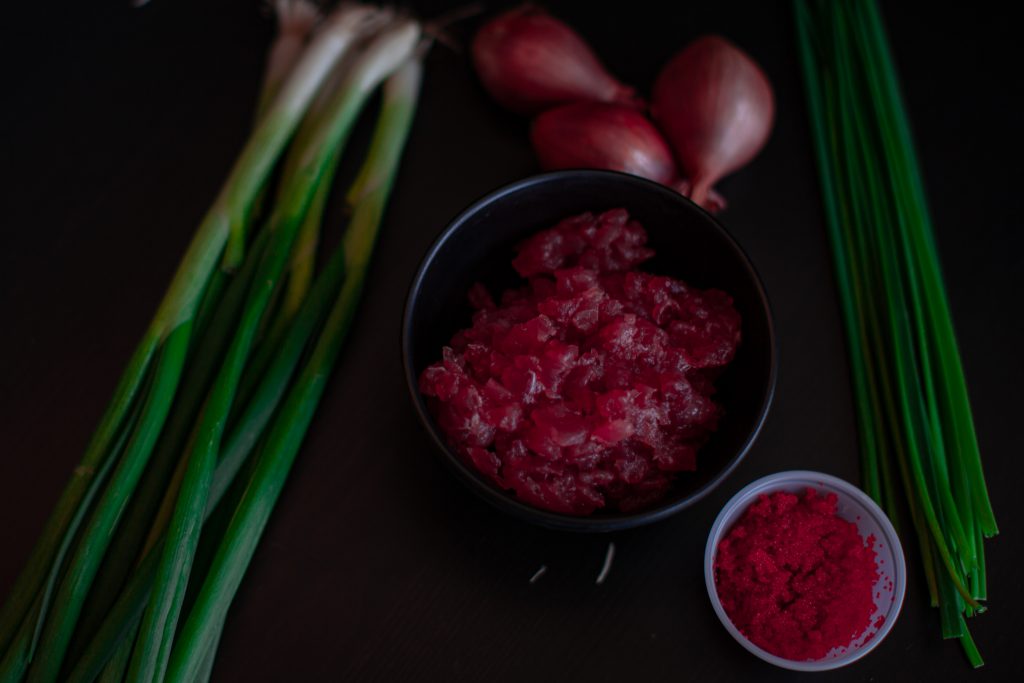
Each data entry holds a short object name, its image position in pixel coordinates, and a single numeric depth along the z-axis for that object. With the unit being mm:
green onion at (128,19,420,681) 473
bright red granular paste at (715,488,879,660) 479
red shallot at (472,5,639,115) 544
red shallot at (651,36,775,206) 531
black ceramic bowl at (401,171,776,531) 464
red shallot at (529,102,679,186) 524
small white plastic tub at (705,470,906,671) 479
